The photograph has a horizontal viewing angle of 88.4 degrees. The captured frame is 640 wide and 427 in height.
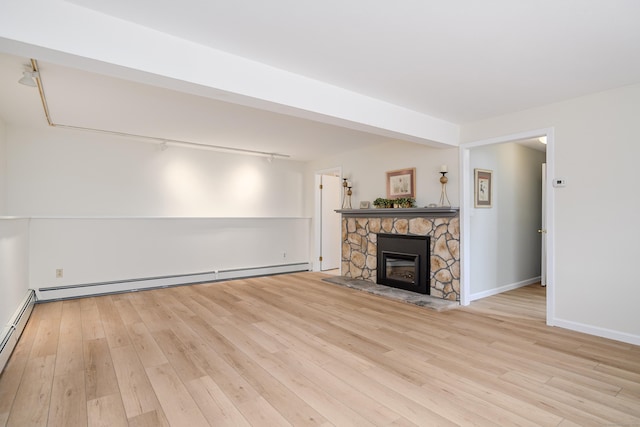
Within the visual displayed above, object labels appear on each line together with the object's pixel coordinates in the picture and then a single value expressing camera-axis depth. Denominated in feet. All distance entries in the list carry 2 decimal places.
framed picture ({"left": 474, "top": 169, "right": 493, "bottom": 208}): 15.03
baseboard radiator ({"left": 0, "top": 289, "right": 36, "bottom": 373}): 8.45
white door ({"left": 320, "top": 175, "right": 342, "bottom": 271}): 22.85
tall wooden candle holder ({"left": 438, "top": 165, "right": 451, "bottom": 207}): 14.46
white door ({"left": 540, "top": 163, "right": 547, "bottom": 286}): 17.44
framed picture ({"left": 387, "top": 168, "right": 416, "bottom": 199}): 15.97
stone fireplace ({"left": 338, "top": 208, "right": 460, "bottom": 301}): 14.26
